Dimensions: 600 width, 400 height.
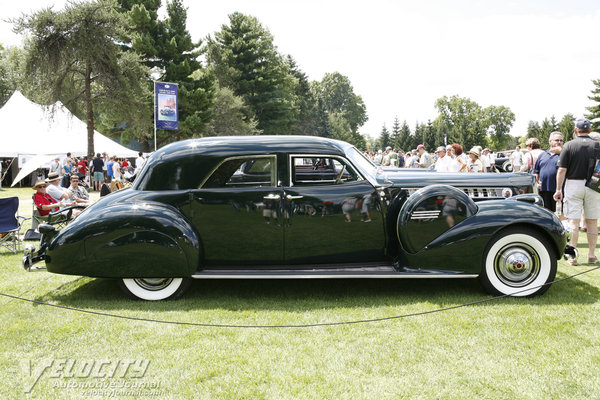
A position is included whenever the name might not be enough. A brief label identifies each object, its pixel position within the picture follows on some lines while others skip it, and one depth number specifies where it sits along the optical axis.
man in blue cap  5.82
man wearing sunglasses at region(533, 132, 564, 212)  7.30
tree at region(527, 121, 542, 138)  90.06
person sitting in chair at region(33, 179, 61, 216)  7.45
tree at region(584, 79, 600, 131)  52.67
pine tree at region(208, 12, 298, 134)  48.16
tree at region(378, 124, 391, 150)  93.11
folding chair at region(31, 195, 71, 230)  7.44
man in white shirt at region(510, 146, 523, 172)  13.03
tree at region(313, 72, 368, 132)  102.06
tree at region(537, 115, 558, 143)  78.86
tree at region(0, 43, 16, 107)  46.09
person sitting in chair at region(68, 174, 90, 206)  8.25
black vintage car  4.48
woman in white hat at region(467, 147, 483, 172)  9.97
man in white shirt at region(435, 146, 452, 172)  9.27
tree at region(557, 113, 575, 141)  61.43
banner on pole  20.48
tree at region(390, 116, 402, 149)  85.62
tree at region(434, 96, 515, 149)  95.31
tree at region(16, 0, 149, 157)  23.67
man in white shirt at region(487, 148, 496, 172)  14.74
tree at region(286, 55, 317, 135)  67.01
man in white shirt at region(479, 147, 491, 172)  14.90
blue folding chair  6.90
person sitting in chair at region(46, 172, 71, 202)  8.01
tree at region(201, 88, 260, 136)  43.22
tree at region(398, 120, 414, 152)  83.44
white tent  21.67
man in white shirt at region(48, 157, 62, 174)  20.72
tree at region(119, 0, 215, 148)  34.47
